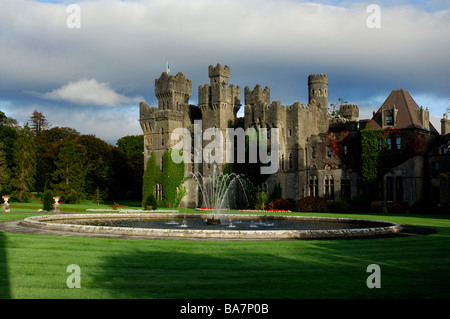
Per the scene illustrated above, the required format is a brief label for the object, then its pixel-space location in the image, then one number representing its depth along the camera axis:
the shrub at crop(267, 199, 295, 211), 45.34
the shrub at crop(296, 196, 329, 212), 42.31
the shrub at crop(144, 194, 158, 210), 44.18
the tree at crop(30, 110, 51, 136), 98.31
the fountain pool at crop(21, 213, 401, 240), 17.33
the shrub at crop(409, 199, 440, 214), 38.16
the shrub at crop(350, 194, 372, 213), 41.50
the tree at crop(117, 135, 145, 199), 77.56
